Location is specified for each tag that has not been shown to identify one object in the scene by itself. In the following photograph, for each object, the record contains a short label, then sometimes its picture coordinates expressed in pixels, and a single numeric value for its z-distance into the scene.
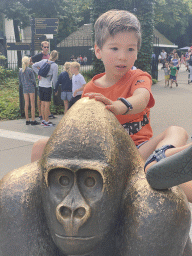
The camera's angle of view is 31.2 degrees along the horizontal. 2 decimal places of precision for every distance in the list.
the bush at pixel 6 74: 16.48
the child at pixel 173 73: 17.55
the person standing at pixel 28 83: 9.15
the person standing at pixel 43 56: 9.47
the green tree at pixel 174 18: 44.25
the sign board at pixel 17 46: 16.16
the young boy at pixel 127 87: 1.73
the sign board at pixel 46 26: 13.27
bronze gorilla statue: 1.42
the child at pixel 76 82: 8.25
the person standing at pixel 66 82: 9.05
